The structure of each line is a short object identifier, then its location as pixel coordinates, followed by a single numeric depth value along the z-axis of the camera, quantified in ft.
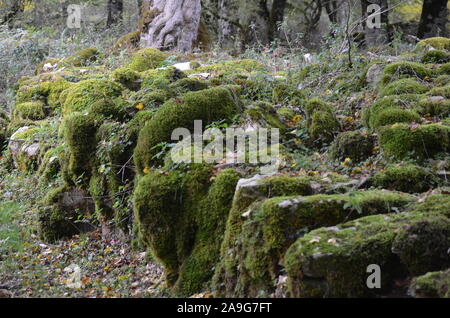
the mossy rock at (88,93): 27.58
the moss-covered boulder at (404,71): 25.18
